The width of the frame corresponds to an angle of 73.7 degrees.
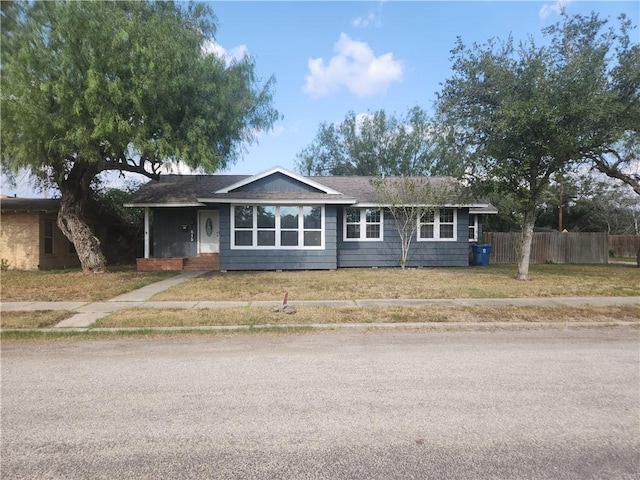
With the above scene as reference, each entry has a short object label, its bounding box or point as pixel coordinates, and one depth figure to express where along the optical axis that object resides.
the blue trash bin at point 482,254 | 21.05
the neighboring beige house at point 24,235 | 17.97
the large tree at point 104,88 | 11.32
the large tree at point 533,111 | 11.81
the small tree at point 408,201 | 17.92
